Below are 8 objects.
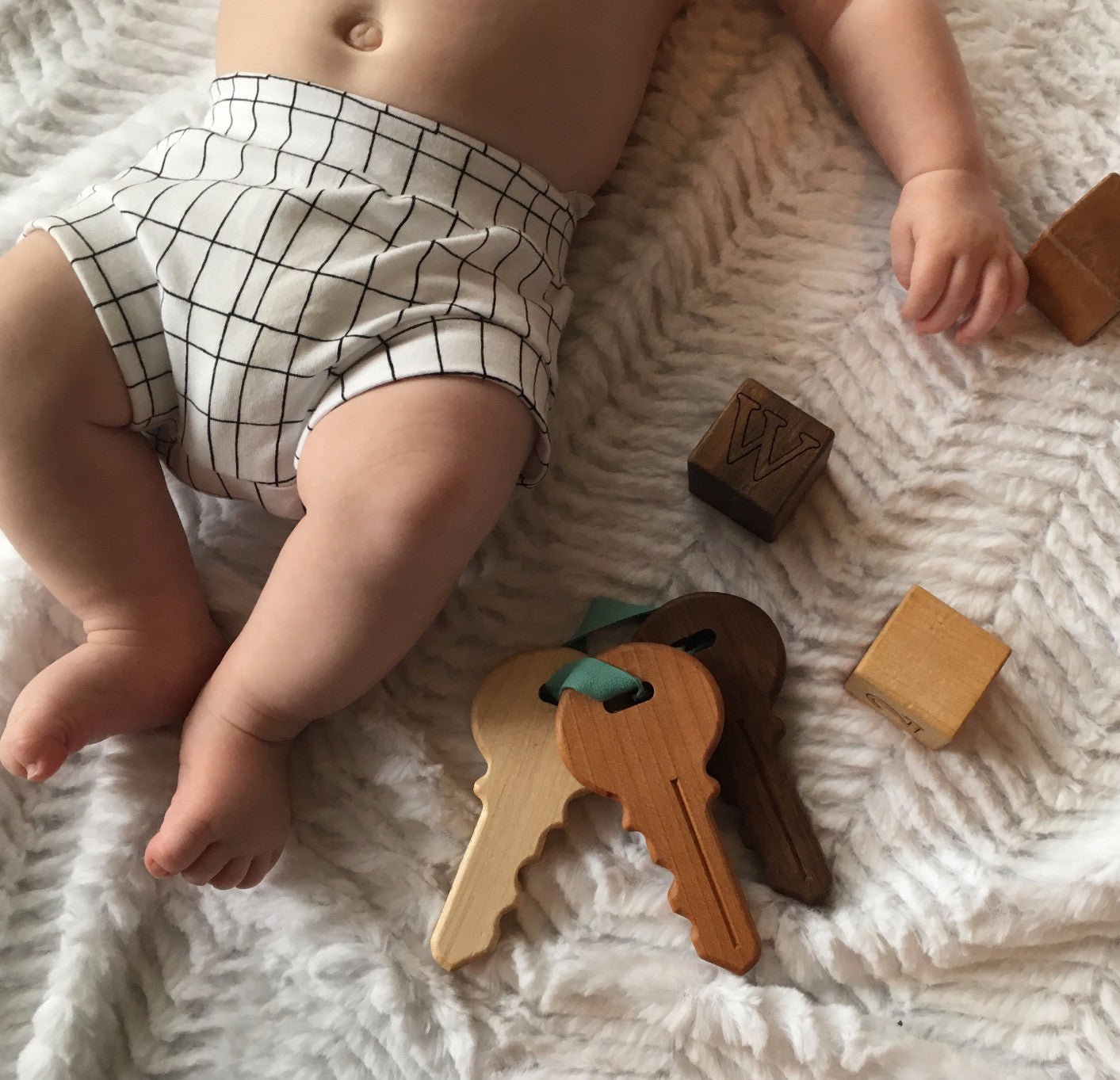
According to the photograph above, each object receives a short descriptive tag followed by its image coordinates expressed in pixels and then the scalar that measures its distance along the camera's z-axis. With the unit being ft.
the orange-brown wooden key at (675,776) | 1.66
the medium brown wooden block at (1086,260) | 1.99
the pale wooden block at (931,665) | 1.71
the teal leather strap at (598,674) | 1.75
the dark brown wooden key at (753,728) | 1.75
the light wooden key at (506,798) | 1.71
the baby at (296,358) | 1.68
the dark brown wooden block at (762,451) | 1.82
